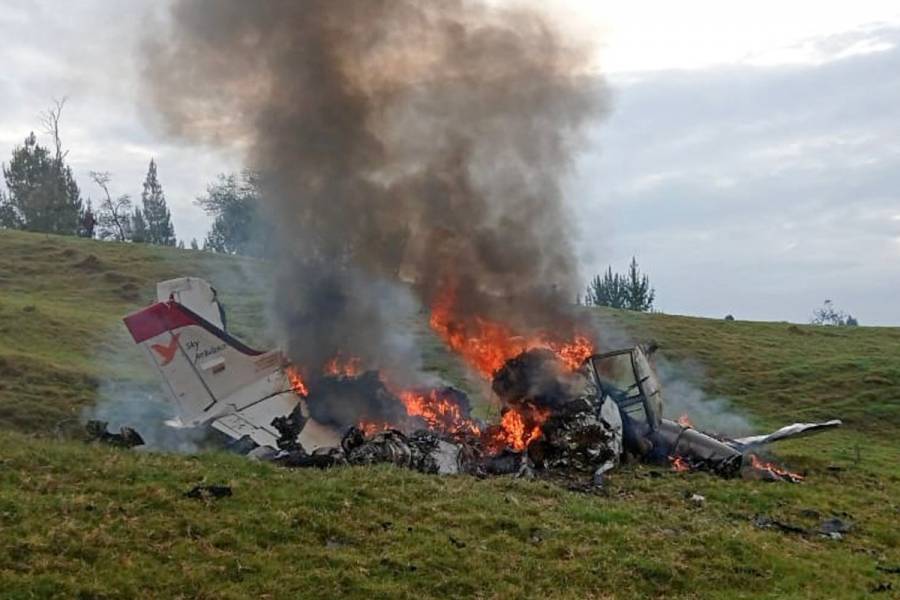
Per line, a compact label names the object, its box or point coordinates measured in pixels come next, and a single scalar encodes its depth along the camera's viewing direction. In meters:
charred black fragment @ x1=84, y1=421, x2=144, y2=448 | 15.04
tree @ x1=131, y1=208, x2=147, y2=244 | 93.79
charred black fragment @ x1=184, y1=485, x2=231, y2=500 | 11.34
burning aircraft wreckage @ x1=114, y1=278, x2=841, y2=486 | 16.97
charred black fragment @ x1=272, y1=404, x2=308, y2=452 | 17.62
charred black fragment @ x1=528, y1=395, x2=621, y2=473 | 17.11
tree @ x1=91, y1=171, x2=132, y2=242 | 83.82
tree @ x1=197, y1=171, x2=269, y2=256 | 56.72
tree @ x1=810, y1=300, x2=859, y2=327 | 92.81
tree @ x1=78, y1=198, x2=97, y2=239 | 75.62
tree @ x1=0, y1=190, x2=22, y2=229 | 81.38
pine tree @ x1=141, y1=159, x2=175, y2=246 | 101.38
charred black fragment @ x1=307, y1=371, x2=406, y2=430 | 19.12
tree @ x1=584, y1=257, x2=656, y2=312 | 62.97
